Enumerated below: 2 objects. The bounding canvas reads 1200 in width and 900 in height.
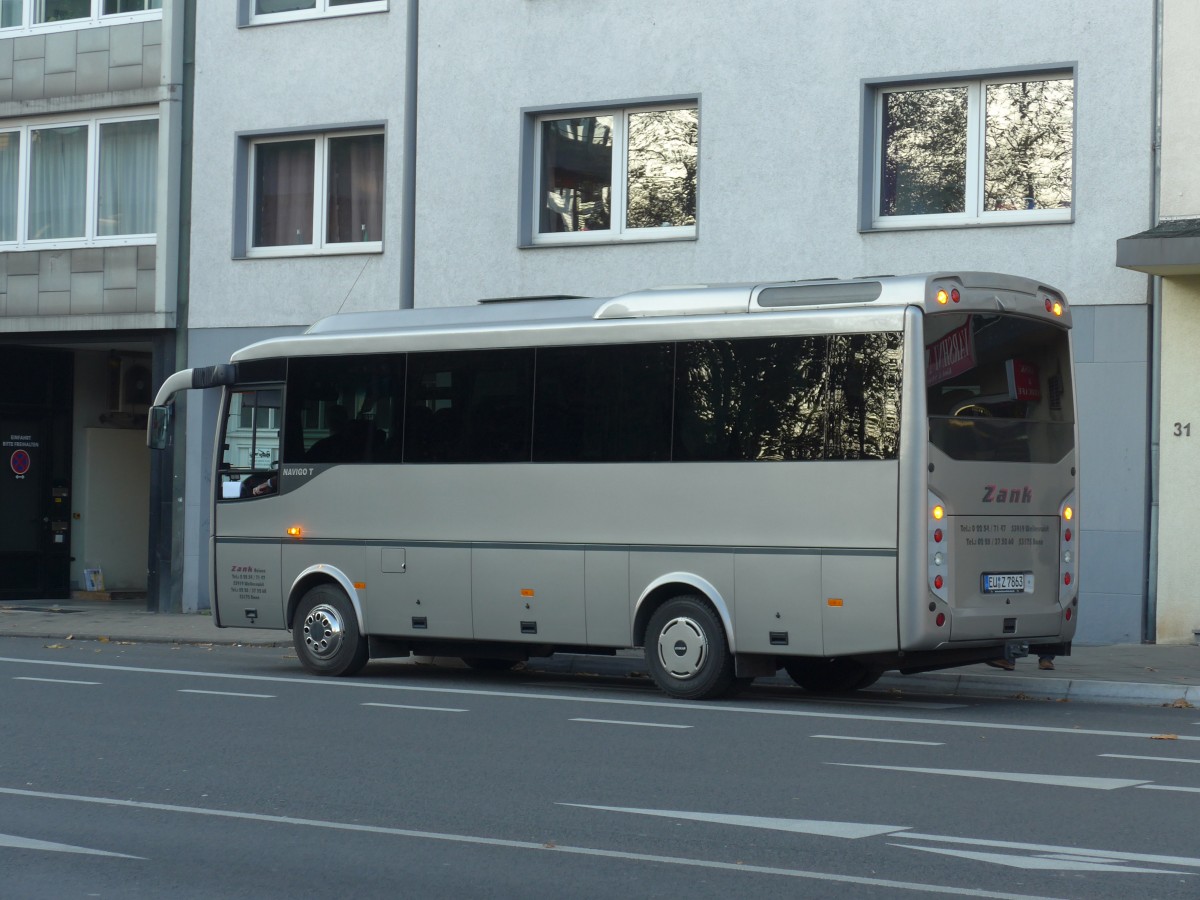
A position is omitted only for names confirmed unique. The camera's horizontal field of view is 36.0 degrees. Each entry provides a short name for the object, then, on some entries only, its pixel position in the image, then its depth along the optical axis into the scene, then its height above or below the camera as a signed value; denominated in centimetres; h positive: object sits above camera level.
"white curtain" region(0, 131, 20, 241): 2616 +367
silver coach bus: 1273 -23
